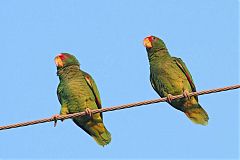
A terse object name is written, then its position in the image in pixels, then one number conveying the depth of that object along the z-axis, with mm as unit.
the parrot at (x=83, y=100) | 16359
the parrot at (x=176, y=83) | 16483
